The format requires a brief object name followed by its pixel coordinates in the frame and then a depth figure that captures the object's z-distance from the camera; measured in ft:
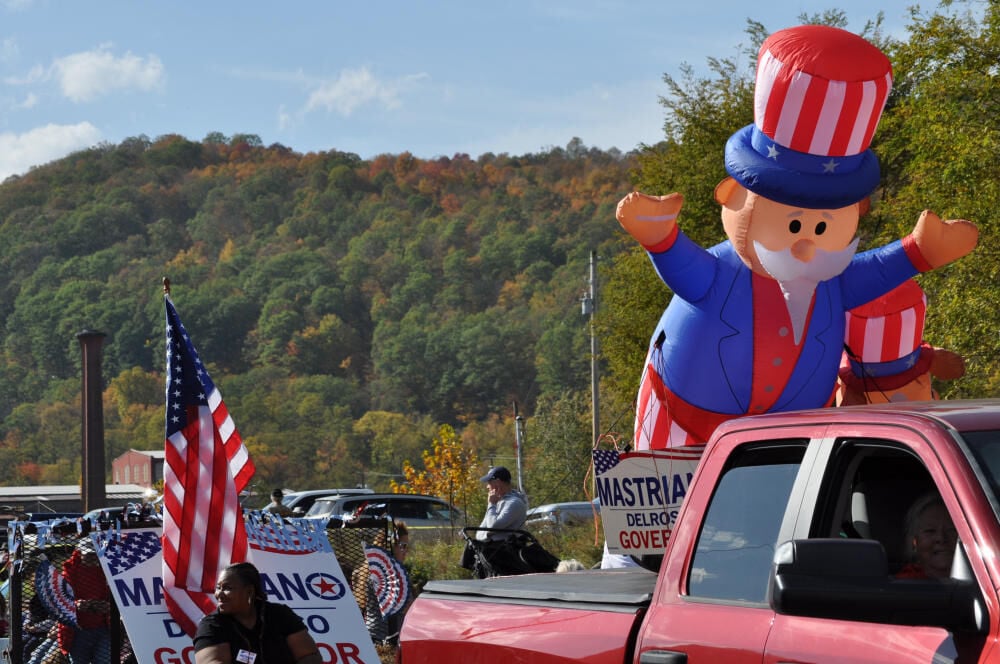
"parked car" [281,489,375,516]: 112.68
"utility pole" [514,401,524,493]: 185.73
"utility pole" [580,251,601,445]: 131.44
